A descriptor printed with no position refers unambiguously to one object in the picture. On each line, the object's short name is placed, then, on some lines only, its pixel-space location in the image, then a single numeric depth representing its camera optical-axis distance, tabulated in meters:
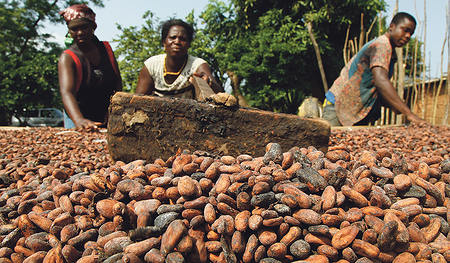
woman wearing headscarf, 3.05
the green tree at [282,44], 8.29
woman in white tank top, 3.11
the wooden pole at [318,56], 6.24
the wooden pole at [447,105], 4.78
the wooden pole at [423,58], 4.71
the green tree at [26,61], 10.05
